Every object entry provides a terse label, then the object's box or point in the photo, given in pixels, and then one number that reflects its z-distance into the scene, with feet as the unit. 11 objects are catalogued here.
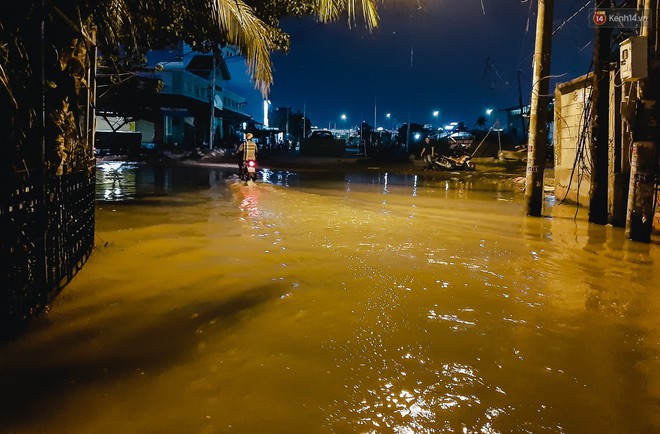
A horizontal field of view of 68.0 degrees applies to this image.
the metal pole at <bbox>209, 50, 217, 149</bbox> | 114.15
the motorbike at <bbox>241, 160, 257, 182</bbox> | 59.31
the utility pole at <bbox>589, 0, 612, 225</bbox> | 30.40
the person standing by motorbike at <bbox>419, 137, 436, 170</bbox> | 97.87
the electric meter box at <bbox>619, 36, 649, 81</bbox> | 24.17
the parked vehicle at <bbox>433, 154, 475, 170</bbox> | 95.56
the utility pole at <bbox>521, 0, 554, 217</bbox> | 33.37
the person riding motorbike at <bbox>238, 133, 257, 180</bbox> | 58.85
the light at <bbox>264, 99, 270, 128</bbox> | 238.80
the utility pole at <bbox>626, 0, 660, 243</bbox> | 25.09
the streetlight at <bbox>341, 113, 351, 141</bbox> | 267.14
